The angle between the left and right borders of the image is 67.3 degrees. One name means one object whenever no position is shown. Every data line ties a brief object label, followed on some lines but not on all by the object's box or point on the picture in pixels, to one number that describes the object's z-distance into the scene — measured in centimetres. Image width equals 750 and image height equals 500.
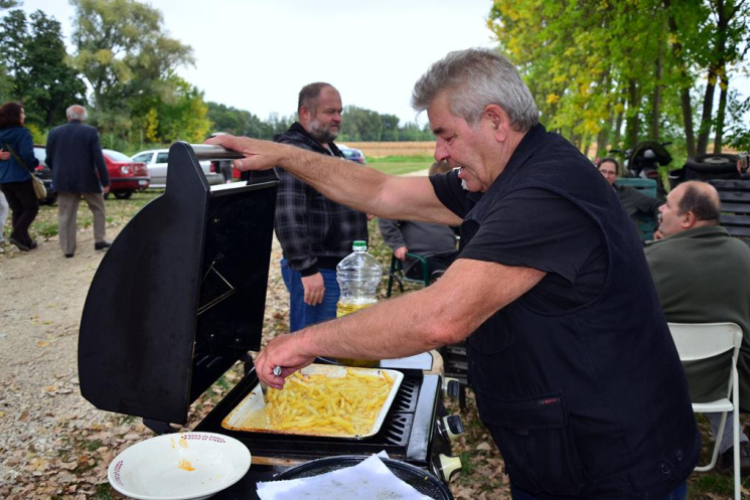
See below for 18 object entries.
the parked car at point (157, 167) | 1802
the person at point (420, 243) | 625
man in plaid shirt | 356
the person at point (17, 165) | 816
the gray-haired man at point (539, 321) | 137
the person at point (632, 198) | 736
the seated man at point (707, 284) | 337
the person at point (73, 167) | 826
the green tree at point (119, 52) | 3966
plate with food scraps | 138
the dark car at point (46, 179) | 1330
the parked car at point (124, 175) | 1593
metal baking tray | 175
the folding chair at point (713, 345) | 321
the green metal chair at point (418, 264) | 608
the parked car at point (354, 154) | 2094
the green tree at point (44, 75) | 3466
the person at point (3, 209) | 791
